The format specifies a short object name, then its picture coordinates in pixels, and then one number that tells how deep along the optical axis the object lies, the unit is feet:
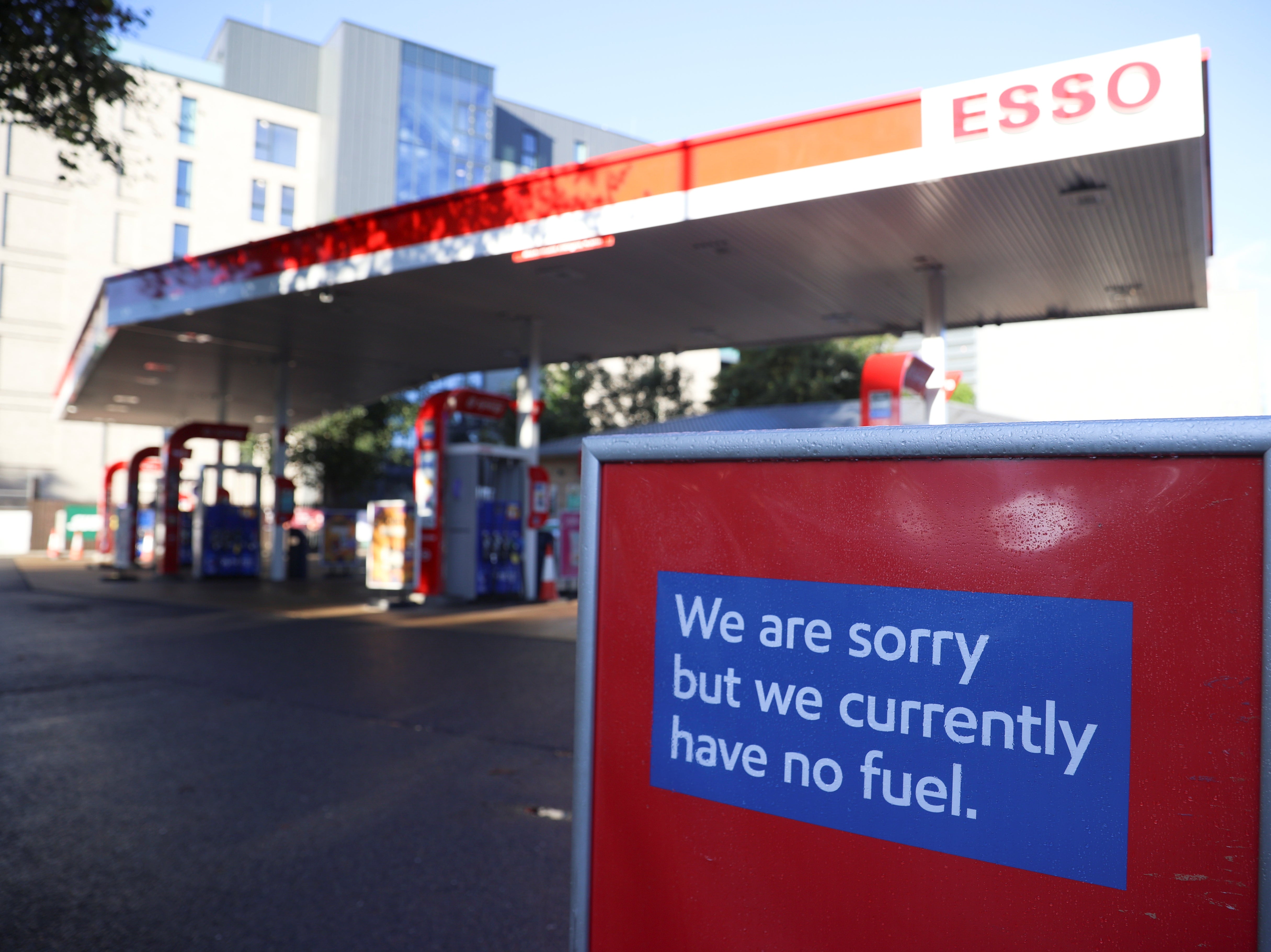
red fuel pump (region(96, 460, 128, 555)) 82.79
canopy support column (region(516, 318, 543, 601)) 51.62
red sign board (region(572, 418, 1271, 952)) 3.10
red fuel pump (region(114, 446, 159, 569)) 67.26
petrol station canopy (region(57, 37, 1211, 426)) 26.50
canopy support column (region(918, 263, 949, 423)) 38.86
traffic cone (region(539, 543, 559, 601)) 51.19
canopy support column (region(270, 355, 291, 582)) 65.31
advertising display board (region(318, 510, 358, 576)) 72.79
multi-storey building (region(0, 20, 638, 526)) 123.65
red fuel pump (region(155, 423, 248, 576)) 64.08
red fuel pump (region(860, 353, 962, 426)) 33.04
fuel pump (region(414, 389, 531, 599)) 48.06
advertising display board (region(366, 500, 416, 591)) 47.60
